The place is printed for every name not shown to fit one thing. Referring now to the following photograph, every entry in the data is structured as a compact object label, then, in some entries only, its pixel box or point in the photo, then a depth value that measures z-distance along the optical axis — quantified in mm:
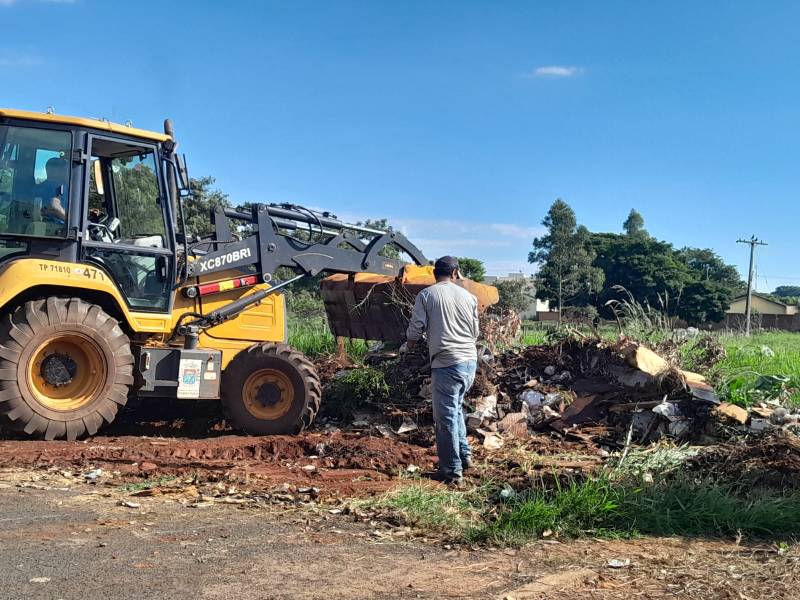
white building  42009
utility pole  51059
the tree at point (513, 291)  36062
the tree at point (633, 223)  76756
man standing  6430
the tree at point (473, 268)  39944
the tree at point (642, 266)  58844
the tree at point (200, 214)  17844
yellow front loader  7555
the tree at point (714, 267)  70875
